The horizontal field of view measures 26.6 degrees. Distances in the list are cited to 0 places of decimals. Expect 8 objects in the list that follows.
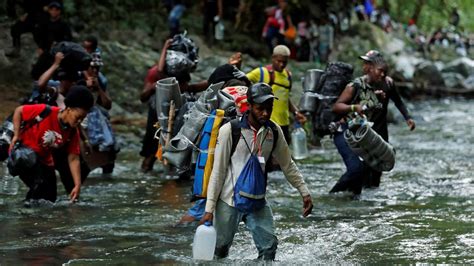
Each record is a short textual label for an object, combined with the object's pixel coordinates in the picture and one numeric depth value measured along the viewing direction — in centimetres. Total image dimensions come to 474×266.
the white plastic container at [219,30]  2456
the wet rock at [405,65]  3002
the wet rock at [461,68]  3462
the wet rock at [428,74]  3123
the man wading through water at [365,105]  1109
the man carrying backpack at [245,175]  728
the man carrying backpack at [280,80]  1258
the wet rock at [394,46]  3224
